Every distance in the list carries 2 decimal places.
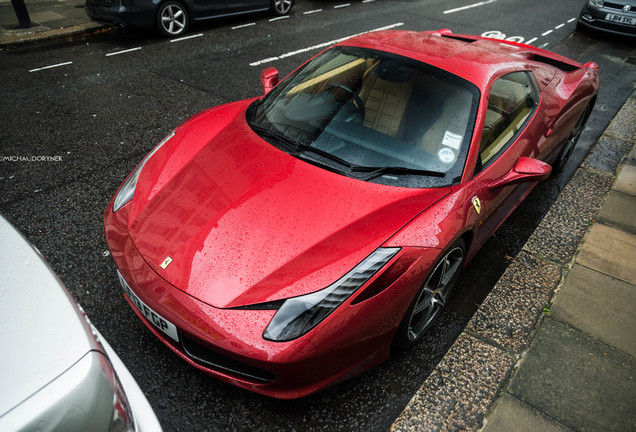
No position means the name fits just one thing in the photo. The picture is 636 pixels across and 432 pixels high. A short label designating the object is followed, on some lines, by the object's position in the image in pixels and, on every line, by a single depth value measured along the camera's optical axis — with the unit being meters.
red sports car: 2.08
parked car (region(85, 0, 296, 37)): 7.68
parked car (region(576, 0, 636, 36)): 9.41
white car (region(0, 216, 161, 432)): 1.30
